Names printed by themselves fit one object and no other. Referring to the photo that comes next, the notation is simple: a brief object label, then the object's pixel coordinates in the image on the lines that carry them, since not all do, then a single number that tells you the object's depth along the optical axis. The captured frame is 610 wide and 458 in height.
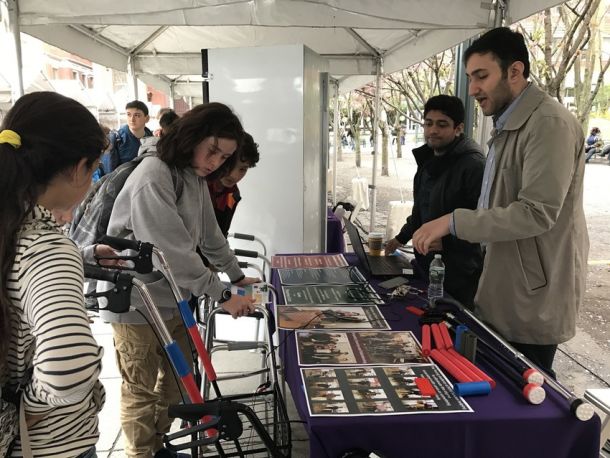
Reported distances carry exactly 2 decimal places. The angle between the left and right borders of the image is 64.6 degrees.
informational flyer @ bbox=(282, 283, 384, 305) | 2.13
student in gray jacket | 1.75
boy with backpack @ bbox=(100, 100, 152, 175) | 5.41
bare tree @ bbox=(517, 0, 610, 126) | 4.84
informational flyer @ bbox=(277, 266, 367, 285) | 2.44
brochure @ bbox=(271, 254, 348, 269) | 2.80
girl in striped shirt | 0.91
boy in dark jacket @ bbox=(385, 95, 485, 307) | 2.52
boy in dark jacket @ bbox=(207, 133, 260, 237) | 2.45
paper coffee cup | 2.91
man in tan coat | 1.64
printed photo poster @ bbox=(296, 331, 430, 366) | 1.54
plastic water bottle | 2.10
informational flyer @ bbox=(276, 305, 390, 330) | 1.83
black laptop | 2.54
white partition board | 3.83
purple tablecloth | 1.20
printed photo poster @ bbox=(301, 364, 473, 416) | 1.26
